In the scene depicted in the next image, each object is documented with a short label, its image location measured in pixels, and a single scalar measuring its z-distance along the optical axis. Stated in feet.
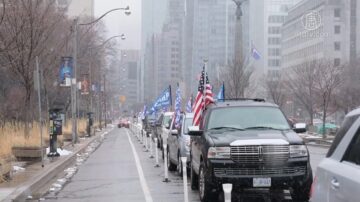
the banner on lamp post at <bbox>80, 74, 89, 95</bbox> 153.00
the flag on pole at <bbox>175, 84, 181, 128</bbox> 68.90
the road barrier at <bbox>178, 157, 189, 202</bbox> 33.35
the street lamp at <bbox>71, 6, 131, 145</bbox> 107.45
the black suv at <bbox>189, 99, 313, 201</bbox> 33.96
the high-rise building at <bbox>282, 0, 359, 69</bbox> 383.24
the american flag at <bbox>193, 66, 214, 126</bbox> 53.62
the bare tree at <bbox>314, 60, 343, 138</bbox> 157.52
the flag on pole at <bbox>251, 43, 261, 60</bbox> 179.98
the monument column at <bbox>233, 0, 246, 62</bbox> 172.31
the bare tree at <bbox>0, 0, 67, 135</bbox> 74.69
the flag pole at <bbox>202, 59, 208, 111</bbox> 54.57
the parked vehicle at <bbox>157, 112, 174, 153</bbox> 94.68
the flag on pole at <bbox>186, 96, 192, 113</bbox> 87.69
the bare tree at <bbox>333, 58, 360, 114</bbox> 172.86
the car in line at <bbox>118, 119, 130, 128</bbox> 313.22
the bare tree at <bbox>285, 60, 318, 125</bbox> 188.03
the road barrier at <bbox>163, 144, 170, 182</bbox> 50.28
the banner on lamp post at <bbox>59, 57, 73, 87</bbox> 99.35
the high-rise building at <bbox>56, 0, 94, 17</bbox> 334.24
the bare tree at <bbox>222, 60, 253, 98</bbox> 157.17
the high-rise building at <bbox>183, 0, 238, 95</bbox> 343.26
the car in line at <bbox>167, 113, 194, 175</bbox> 52.54
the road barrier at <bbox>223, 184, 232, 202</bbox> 23.62
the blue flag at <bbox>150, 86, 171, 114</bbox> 114.89
